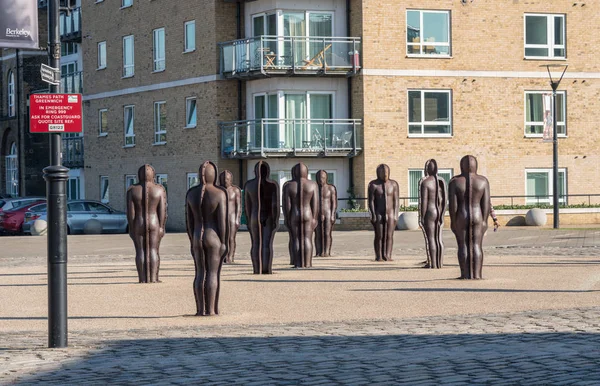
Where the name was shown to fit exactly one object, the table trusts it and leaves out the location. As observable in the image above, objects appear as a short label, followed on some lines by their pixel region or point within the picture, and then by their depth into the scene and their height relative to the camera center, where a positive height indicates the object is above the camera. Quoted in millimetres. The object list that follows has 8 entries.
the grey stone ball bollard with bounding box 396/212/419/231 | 40906 -1745
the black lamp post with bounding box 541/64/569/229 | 38500 +259
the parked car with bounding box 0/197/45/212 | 44625 -1059
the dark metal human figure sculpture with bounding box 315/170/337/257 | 26016 -973
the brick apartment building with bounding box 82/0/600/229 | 43188 +2997
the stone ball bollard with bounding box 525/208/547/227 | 42344 -1709
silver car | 44125 -1597
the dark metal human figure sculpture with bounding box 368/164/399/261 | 24734 -782
